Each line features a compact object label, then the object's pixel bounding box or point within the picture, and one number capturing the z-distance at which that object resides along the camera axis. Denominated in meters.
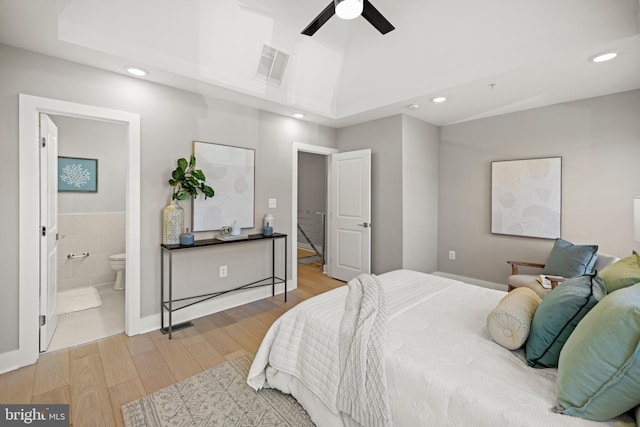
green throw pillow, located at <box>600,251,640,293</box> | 1.35
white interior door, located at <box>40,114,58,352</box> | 2.39
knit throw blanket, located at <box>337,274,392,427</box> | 1.33
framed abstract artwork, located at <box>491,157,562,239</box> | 3.47
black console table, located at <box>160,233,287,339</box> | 2.82
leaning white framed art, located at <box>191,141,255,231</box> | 3.19
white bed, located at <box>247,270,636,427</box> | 1.09
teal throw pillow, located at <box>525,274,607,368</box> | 1.22
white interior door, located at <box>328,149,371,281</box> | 4.23
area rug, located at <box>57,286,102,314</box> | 3.35
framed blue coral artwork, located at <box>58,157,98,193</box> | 3.98
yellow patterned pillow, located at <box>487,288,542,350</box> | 1.37
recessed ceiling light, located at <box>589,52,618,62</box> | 2.35
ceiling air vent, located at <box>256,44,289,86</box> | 3.01
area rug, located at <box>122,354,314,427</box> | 1.72
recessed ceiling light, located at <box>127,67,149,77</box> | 2.58
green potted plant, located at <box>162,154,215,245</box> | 2.88
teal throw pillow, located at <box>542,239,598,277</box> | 2.72
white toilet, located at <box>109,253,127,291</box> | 3.92
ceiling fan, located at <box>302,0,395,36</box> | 1.82
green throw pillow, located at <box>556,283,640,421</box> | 0.91
